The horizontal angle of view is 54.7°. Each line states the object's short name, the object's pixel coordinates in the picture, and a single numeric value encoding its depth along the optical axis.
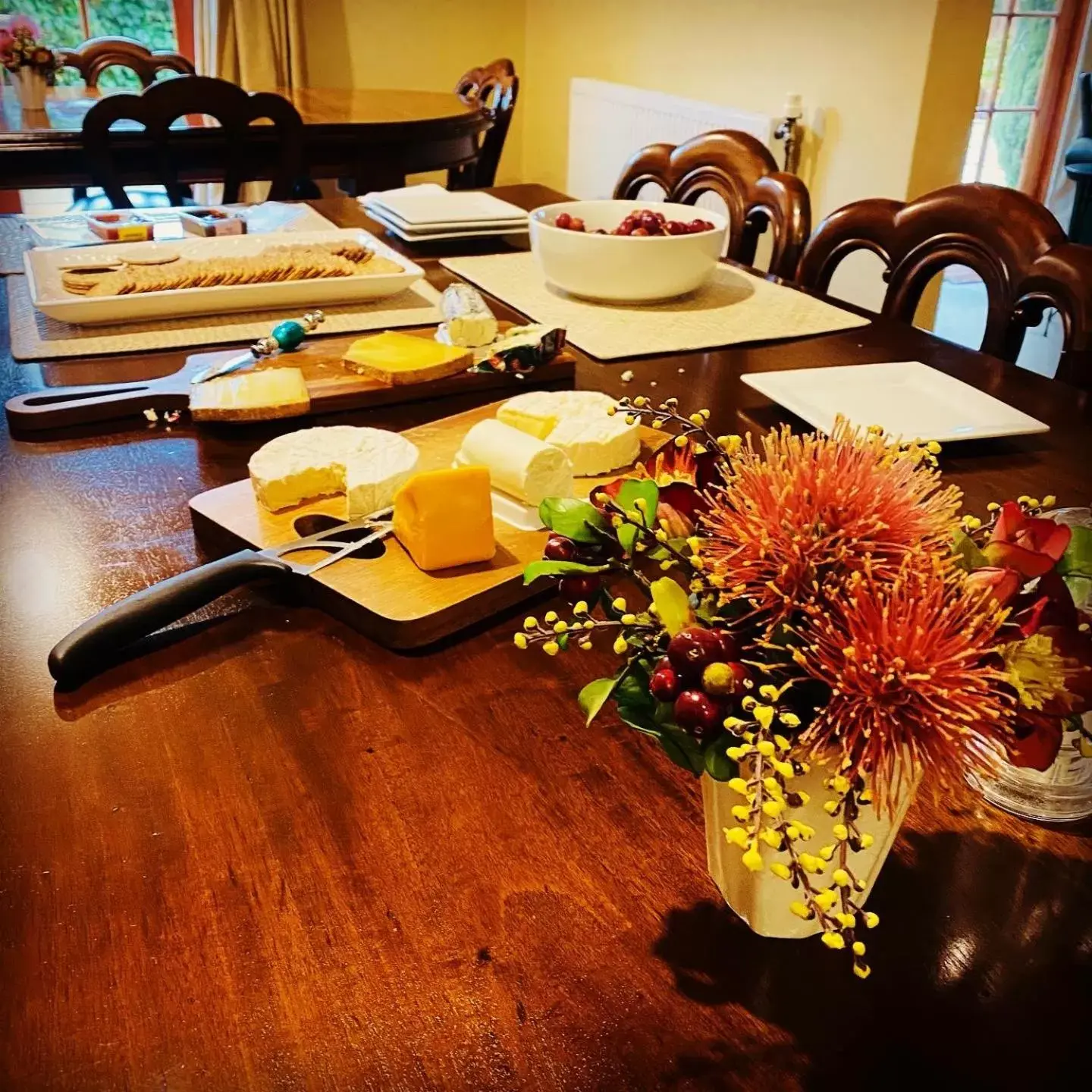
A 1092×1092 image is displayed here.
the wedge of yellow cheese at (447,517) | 0.78
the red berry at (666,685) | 0.44
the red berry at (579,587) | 0.52
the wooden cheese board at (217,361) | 1.09
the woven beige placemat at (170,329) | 1.28
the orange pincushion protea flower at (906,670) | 0.39
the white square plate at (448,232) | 1.74
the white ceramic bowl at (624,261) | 1.41
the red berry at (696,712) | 0.43
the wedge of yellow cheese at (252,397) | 1.07
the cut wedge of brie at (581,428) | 0.95
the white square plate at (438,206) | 1.76
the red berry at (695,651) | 0.44
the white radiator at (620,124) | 3.49
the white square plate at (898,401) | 1.07
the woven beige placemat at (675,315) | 1.36
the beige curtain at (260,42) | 4.15
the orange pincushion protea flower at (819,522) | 0.42
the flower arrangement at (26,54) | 2.87
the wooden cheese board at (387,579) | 0.75
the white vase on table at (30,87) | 2.90
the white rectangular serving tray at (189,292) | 1.32
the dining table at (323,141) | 2.39
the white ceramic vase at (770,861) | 0.48
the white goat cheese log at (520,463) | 0.86
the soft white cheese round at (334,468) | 0.87
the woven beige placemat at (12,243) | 1.63
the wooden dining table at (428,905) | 0.47
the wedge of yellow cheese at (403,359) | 1.16
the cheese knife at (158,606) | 0.69
